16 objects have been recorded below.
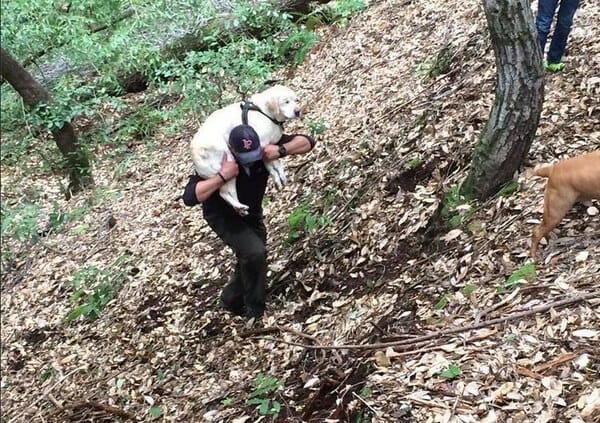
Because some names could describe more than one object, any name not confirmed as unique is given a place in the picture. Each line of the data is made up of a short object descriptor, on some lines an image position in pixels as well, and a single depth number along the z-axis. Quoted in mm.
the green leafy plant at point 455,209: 4875
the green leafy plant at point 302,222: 6074
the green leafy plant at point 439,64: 6929
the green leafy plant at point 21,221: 7730
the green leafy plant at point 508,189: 4801
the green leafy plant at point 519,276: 4070
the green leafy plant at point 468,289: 4250
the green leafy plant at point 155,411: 5176
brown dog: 3900
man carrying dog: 4504
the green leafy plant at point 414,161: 5762
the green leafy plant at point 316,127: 7337
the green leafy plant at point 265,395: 4387
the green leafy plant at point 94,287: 7195
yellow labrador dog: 4555
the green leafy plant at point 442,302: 4267
